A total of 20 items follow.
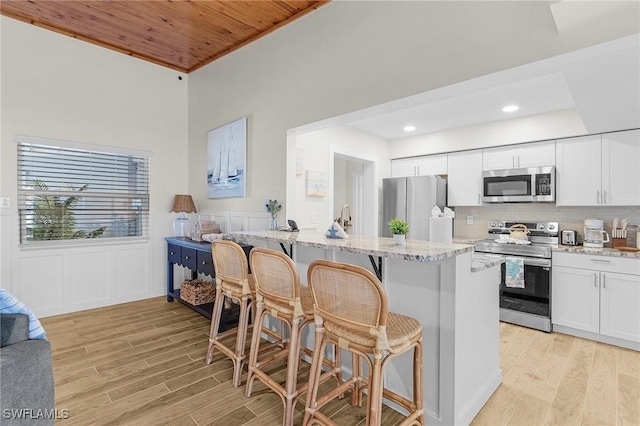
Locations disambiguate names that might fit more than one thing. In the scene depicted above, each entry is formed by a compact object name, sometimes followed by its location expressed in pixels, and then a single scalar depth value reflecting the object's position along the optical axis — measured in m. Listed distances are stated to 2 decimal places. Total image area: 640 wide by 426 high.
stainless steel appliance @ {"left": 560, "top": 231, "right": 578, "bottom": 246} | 3.64
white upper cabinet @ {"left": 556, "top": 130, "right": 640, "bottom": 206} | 3.21
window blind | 3.46
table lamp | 4.27
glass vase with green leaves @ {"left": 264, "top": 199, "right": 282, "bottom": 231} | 3.16
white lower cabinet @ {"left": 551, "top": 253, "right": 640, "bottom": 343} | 2.92
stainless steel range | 3.36
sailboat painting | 3.66
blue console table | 3.31
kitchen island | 1.75
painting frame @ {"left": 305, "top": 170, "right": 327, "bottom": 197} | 3.74
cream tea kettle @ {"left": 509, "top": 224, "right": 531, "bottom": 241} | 3.95
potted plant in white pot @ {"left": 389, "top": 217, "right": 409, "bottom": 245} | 1.94
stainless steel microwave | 3.70
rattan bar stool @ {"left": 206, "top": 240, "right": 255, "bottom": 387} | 2.23
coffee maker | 3.41
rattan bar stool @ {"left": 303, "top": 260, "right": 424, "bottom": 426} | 1.40
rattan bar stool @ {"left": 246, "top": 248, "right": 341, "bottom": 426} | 1.81
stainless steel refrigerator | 4.49
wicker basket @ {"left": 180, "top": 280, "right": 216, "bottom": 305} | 3.68
